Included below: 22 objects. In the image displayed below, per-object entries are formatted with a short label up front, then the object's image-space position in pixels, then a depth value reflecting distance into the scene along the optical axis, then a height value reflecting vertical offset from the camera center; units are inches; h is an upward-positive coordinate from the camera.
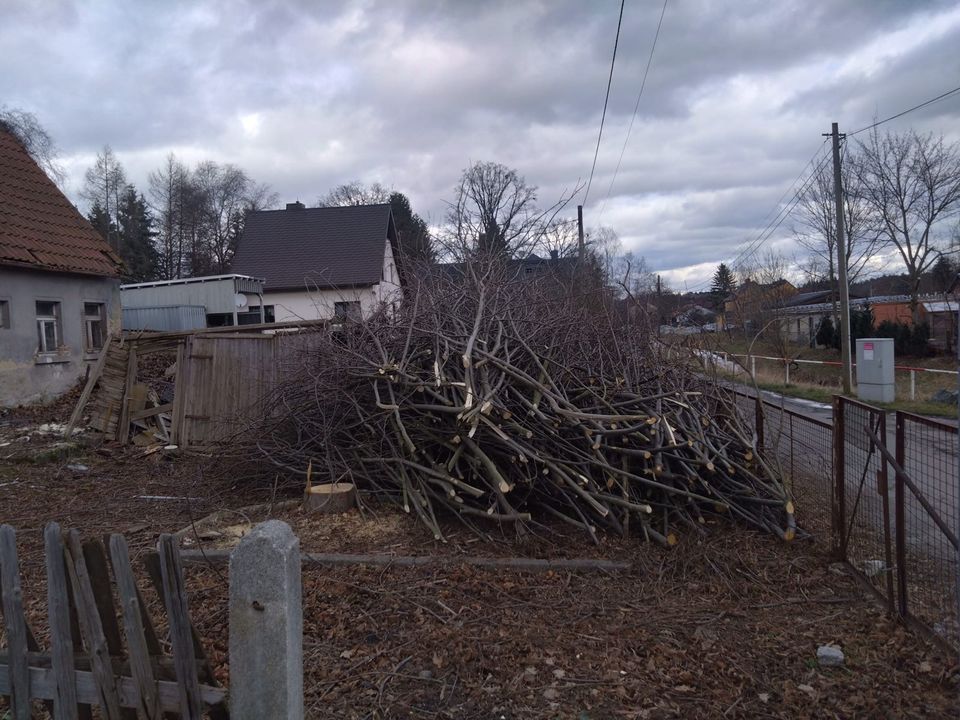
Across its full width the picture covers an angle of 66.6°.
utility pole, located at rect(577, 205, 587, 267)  1043.2 +118.7
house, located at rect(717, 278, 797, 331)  1286.9 +23.6
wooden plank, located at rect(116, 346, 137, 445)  417.4 -32.6
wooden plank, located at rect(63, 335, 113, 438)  421.4 -26.0
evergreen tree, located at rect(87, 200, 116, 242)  2036.2 +355.5
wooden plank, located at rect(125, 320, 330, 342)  416.5 +6.4
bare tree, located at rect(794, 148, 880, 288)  1250.6 +153.4
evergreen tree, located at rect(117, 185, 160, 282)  1827.0 +263.0
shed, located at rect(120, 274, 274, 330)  862.5 +50.3
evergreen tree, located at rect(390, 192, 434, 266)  1787.0 +334.0
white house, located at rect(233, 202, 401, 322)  1159.0 +146.6
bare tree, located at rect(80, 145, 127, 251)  2194.9 +469.9
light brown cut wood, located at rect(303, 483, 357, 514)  248.1 -55.7
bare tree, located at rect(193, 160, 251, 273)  2194.9 +415.5
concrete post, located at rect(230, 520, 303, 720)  96.7 -38.0
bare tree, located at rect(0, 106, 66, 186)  1162.5 +351.5
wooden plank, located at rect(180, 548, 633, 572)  200.4 -63.5
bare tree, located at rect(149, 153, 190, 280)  2063.2 +354.8
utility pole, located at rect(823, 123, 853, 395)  784.3 +36.7
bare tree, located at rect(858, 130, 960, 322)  1222.9 +180.5
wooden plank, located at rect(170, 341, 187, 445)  405.1 -31.1
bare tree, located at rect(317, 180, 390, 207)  2202.3 +415.3
